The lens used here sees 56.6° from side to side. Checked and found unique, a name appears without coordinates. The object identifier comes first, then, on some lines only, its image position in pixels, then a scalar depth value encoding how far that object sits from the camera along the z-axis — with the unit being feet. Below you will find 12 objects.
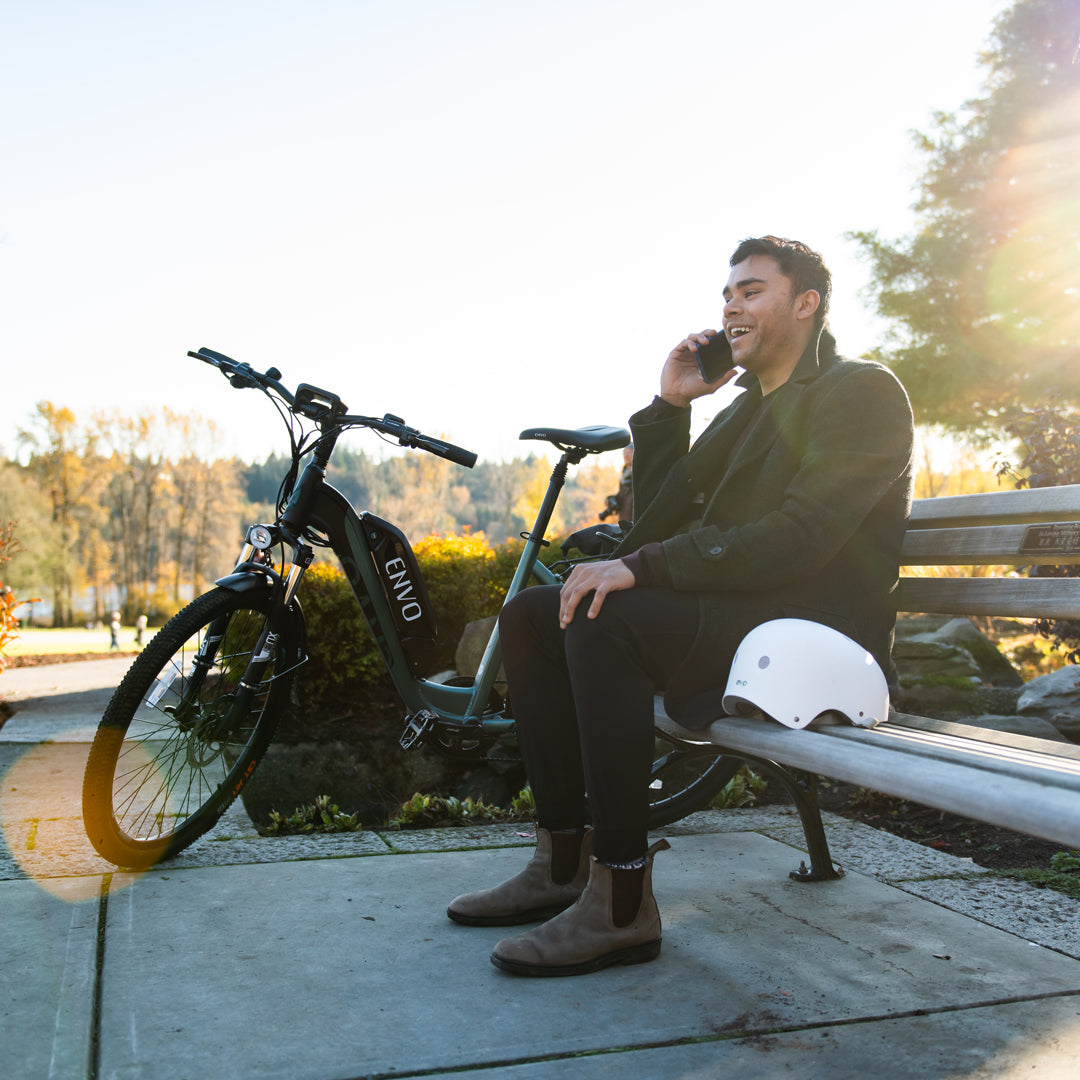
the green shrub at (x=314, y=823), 11.06
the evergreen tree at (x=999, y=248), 54.70
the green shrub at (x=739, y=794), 12.14
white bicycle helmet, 6.20
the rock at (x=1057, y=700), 14.89
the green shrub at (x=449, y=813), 11.33
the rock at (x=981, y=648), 25.51
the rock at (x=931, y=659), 21.29
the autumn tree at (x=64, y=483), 156.97
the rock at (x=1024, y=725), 13.41
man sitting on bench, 6.68
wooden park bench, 4.36
